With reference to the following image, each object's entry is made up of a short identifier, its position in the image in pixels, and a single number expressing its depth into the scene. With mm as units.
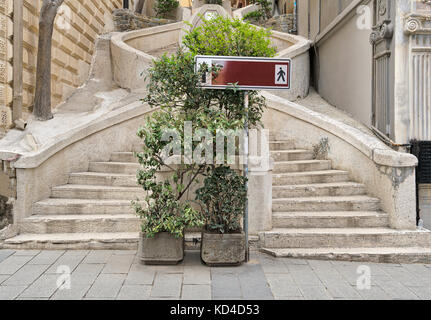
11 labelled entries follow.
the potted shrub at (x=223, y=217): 5043
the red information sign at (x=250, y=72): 4961
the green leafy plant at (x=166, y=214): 4910
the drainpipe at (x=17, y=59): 7980
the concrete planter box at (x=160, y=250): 5070
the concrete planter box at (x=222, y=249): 5039
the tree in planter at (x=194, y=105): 5004
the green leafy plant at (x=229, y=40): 5203
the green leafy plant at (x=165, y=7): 20211
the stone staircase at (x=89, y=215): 5703
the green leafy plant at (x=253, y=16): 18891
